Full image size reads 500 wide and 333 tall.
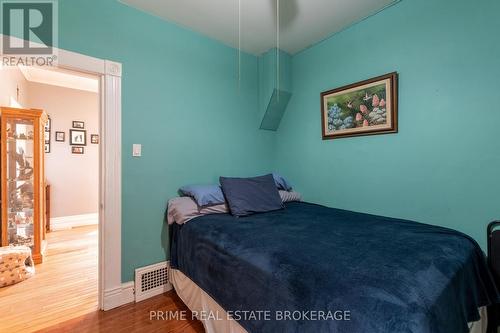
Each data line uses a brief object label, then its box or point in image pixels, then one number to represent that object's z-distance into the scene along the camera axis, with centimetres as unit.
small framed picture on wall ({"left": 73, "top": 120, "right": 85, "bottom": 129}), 429
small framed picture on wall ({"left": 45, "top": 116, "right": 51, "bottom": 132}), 396
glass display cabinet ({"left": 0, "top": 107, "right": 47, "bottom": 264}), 258
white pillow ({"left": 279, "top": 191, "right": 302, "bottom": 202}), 250
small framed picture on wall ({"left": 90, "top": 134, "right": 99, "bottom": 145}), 446
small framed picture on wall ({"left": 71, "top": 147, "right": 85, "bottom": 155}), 428
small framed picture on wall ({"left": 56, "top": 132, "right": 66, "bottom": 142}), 411
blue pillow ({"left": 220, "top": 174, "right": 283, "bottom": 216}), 201
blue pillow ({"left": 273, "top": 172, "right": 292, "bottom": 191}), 265
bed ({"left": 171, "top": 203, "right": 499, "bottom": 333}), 79
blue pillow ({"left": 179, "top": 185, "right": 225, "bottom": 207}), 200
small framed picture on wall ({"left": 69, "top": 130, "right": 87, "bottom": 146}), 426
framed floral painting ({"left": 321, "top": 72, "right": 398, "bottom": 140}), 195
